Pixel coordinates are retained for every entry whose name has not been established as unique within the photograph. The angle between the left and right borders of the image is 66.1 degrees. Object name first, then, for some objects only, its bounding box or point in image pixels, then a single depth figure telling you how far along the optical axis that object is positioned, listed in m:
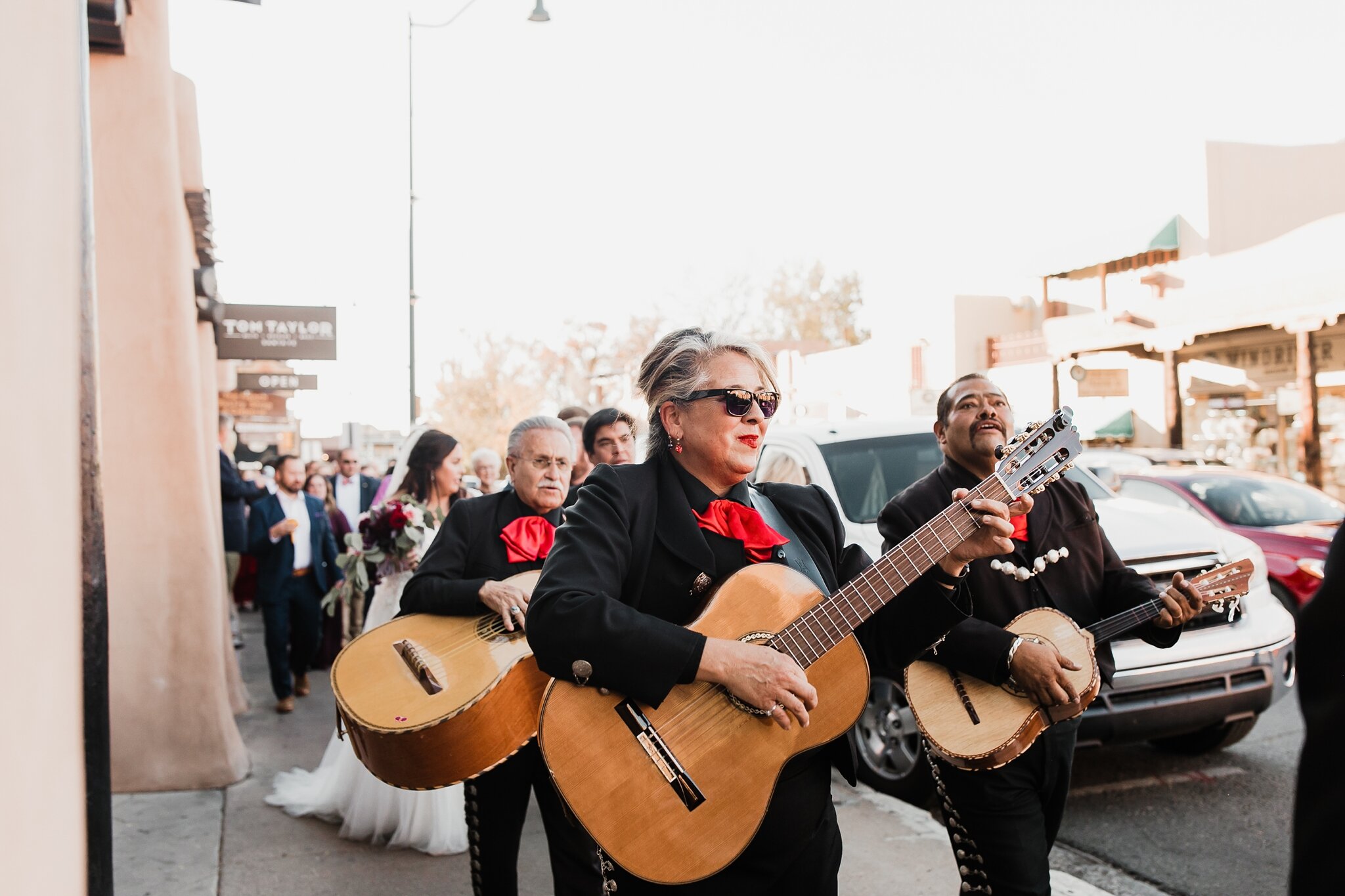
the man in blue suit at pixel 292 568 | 8.88
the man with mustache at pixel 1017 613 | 3.06
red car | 8.84
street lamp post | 16.92
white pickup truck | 5.27
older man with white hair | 3.48
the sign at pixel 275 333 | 10.26
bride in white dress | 5.10
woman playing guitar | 2.36
